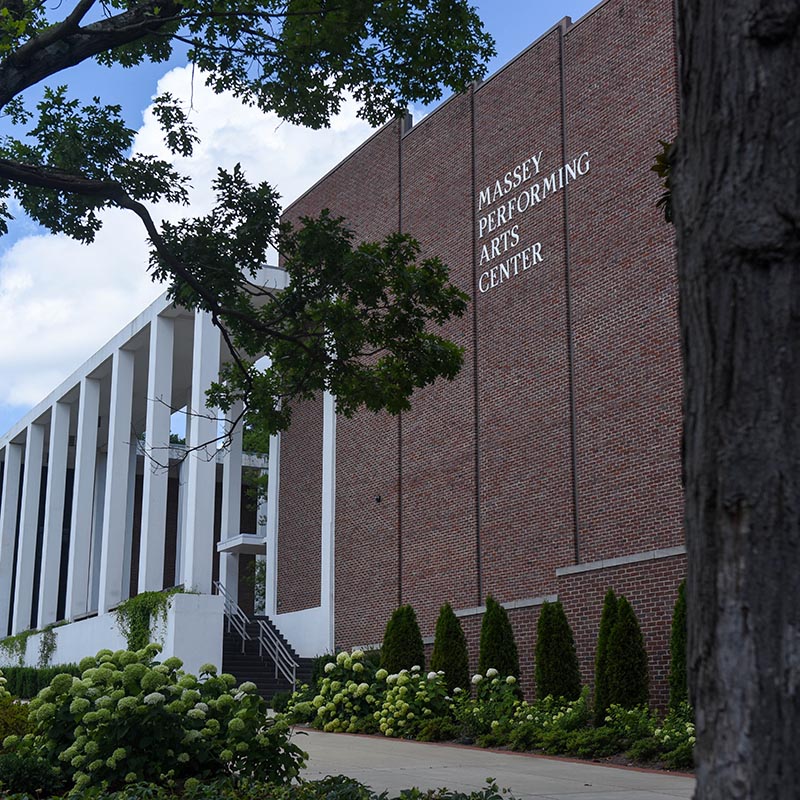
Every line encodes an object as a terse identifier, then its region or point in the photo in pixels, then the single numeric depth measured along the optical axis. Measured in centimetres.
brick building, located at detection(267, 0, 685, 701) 1764
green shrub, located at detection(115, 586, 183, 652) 2452
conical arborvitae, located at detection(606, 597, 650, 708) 1465
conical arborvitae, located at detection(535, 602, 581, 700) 1606
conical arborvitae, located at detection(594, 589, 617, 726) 1462
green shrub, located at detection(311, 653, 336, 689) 1916
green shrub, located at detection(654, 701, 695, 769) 1139
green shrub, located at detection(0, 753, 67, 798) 816
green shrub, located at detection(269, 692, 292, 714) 1845
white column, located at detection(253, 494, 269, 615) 3250
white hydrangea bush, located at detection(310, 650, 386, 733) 1692
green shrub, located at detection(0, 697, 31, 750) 1036
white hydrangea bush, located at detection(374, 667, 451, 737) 1586
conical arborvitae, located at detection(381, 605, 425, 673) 1897
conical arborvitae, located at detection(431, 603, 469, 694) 1812
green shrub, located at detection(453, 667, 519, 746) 1447
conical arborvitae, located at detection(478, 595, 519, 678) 1734
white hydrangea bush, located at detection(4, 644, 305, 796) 800
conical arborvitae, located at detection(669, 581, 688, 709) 1367
